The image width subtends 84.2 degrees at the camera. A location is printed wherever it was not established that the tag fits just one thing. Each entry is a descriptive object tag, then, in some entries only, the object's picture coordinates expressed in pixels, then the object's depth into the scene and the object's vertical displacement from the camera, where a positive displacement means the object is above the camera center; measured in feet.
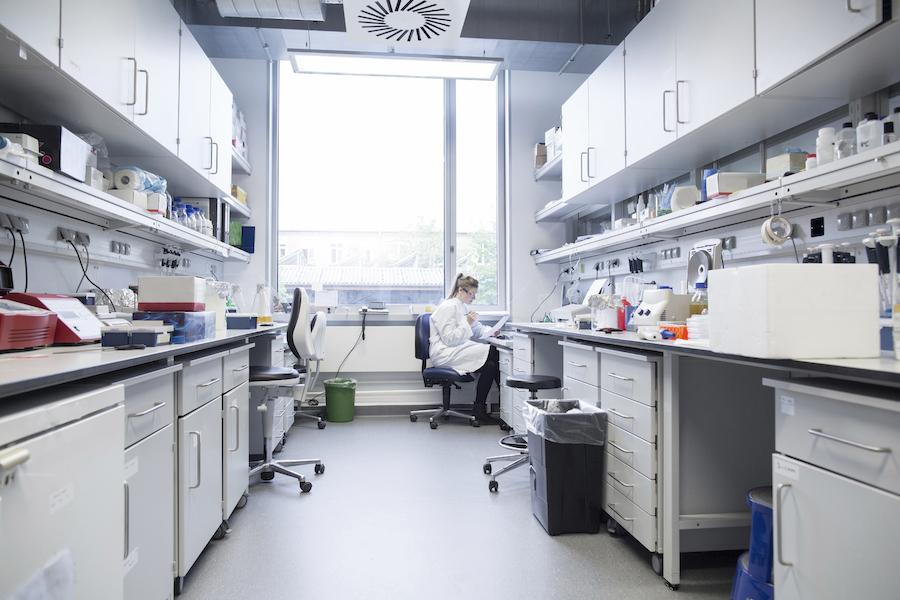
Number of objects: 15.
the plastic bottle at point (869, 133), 5.08 +1.79
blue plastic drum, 4.25 -2.02
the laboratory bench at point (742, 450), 3.00 -1.27
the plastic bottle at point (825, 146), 5.53 +1.79
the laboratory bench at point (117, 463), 2.40 -1.10
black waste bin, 6.64 -2.19
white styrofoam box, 3.58 -0.05
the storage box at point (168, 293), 5.99 +0.14
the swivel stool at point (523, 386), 8.90 -1.55
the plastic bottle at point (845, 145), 5.46 +1.77
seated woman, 13.14 -1.08
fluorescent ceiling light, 11.78 +5.94
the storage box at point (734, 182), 6.98 +1.74
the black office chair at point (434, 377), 12.93 -1.88
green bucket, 13.53 -2.60
